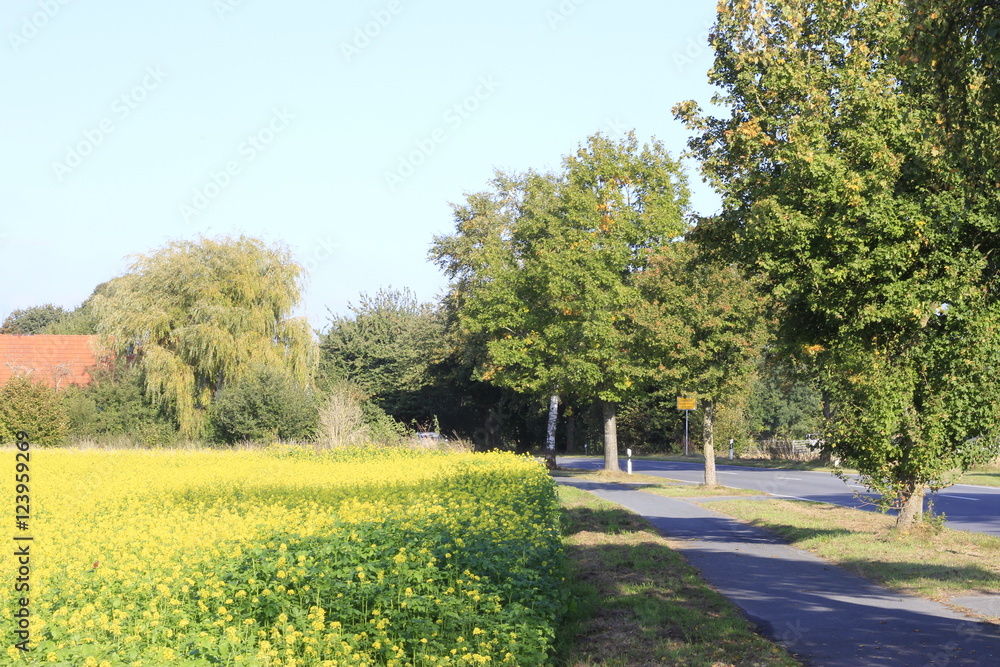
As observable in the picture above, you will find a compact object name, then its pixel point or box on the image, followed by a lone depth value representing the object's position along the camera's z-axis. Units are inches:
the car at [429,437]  1328.7
